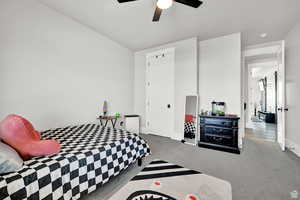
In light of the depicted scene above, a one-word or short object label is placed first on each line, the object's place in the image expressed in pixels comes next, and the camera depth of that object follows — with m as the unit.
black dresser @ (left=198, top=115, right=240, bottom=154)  2.83
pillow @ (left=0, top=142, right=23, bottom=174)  0.96
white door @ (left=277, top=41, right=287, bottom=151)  2.77
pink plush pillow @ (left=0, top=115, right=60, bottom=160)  1.22
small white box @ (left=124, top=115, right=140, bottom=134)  3.84
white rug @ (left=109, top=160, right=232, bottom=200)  1.01
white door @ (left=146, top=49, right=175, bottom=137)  3.82
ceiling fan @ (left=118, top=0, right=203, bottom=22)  1.79
